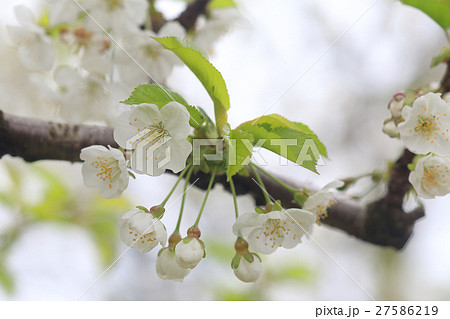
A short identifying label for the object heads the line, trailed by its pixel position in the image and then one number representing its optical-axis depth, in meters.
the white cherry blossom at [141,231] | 0.59
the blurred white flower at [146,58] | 0.69
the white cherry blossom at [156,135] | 0.58
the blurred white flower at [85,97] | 0.71
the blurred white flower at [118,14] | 0.69
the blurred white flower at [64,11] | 0.69
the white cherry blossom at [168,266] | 0.59
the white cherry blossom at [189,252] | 0.58
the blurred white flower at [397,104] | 0.61
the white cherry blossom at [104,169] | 0.59
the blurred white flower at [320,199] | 0.61
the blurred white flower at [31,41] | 0.71
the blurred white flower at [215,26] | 0.72
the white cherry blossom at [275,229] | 0.59
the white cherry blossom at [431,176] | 0.60
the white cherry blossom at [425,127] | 0.60
